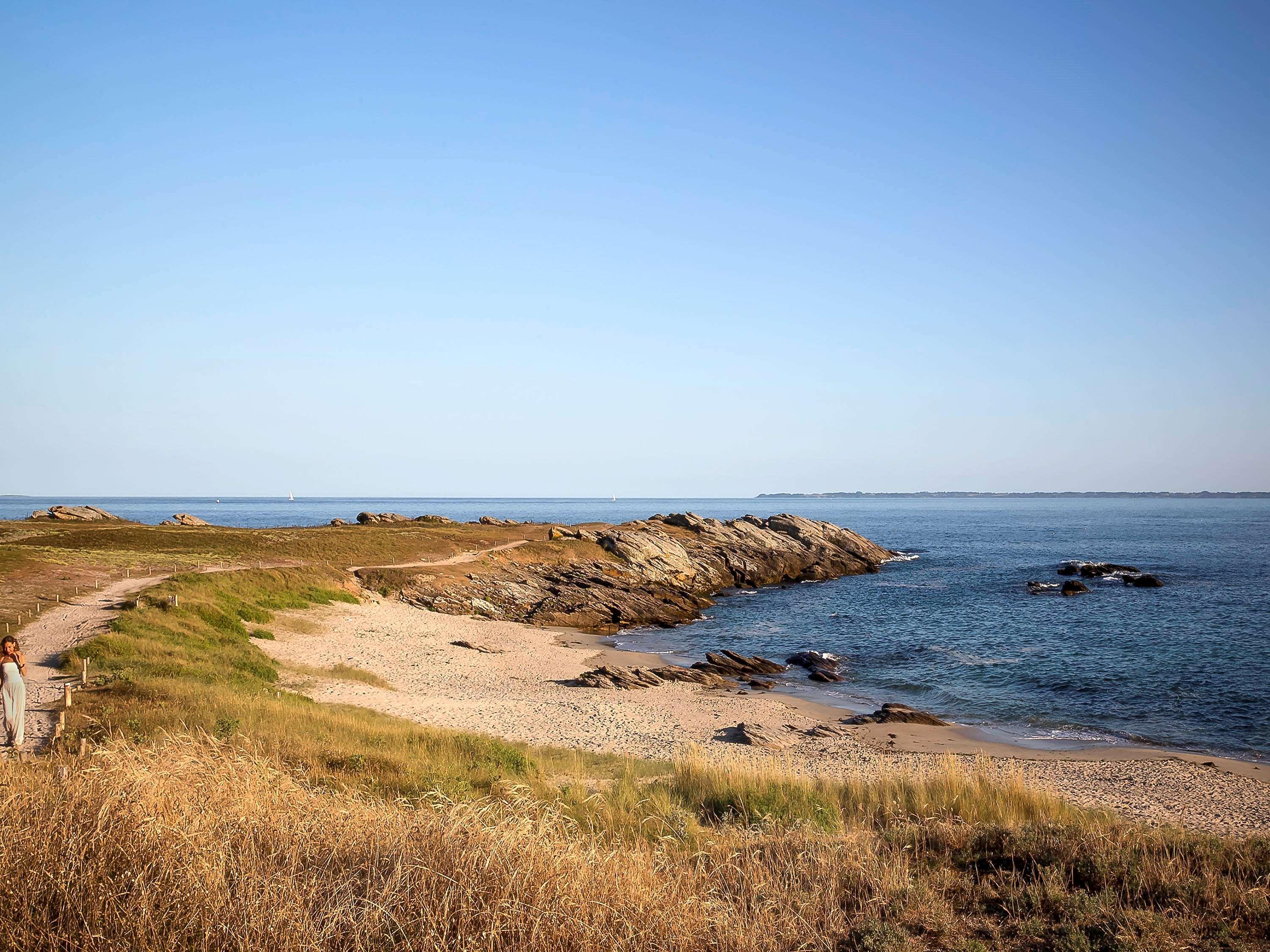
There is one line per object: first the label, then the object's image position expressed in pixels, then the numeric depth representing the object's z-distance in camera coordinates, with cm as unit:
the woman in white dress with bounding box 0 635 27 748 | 1276
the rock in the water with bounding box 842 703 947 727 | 2727
